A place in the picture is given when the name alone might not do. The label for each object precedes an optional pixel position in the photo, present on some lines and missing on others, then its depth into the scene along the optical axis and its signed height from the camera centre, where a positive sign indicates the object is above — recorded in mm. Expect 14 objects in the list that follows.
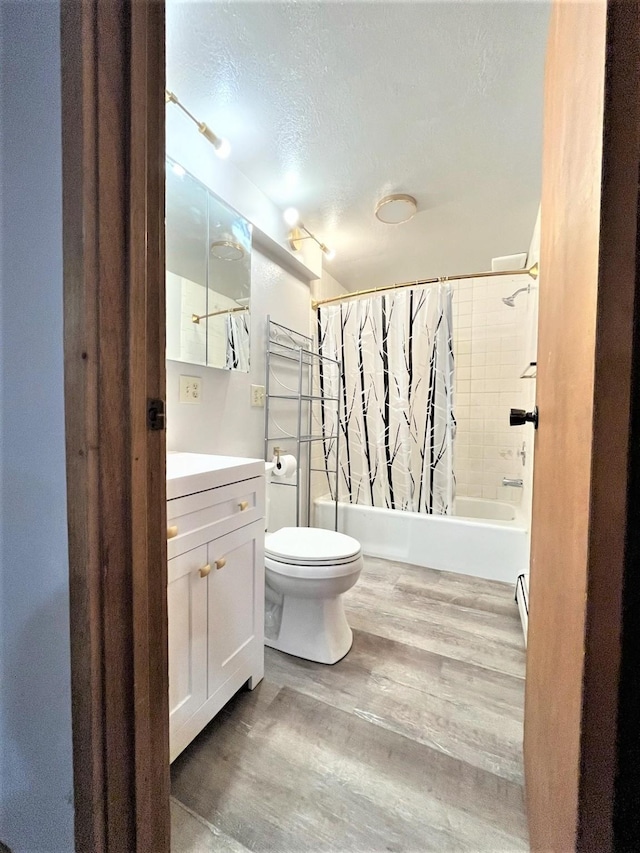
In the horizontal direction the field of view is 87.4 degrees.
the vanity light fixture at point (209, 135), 1264 +1141
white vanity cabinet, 882 -518
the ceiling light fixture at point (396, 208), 1901 +1221
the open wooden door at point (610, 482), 355 -66
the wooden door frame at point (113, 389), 480 +35
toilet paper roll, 1878 -287
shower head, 2379 +856
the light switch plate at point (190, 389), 1476 +110
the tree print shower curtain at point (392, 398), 2207 +135
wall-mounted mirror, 1415 +646
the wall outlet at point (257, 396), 1926 +108
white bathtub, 2004 -791
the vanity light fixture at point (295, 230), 1989 +1183
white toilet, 1322 -711
